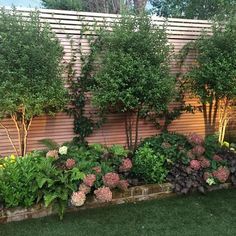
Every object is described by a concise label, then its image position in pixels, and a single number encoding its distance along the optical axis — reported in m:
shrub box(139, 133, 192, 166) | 3.47
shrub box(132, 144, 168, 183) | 3.29
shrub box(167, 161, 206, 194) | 3.28
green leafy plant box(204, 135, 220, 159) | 3.58
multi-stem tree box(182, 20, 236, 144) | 3.93
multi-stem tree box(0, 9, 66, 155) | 3.28
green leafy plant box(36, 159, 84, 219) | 2.79
